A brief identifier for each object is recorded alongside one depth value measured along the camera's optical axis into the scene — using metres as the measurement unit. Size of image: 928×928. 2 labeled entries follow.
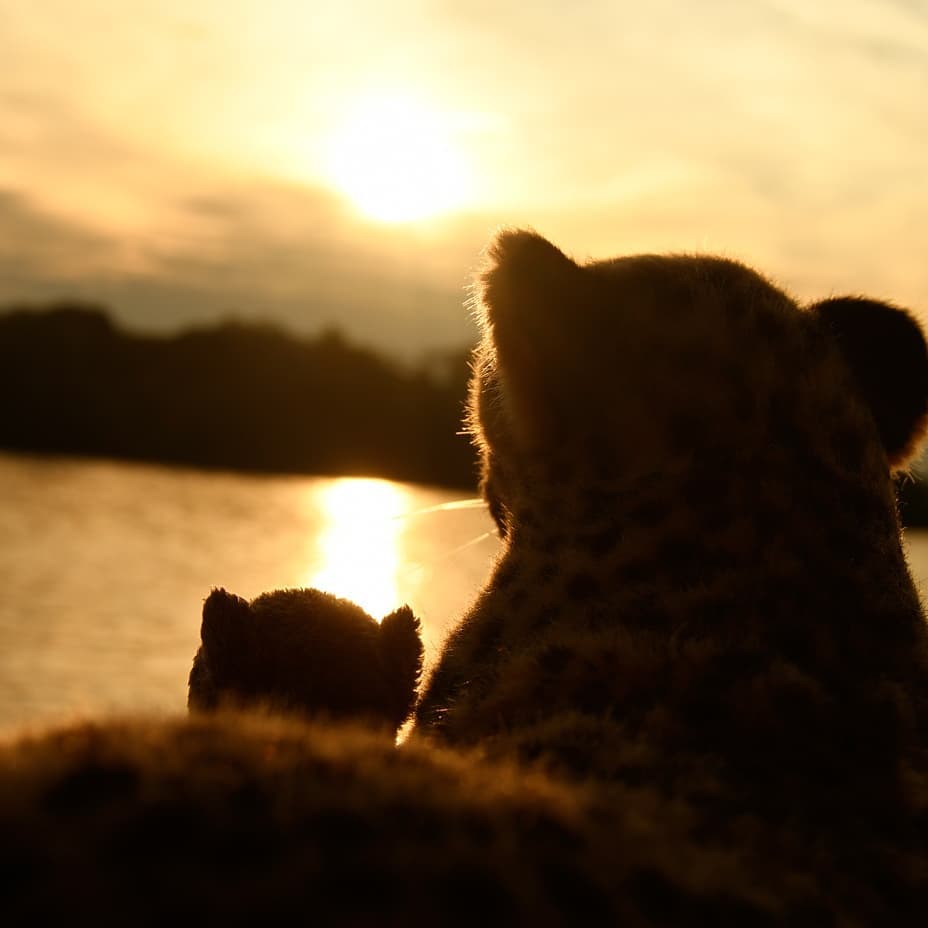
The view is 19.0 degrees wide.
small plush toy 1.14
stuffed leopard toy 0.81
